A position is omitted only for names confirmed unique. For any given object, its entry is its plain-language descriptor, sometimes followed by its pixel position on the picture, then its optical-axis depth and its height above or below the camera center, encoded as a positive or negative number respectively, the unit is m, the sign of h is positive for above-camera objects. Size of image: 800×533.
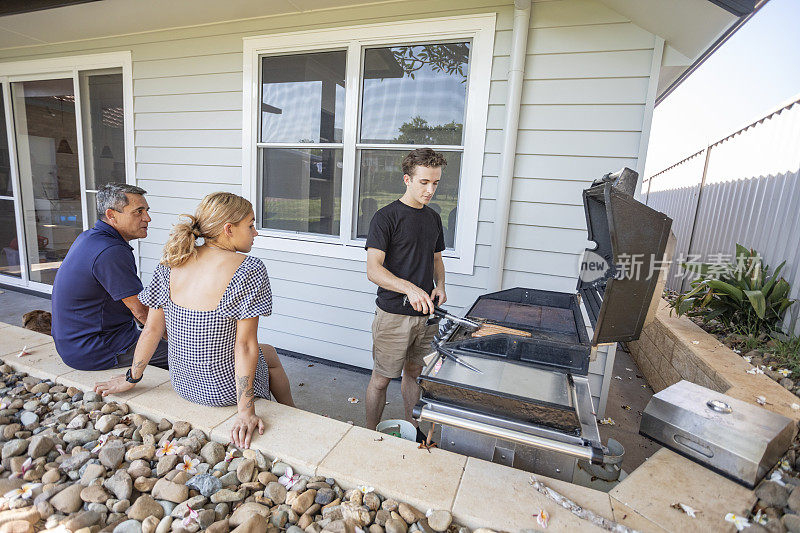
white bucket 1.88 -1.11
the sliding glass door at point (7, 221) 4.99 -0.63
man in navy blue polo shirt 1.92 -0.55
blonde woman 1.57 -0.48
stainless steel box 1.25 -0.70
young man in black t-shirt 2.11 -0.38
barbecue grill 1.15 -0.54
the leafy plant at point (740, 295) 2.63 -0.51
